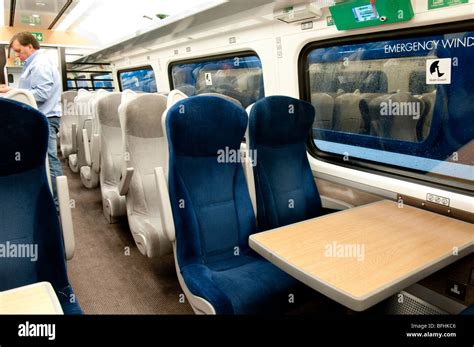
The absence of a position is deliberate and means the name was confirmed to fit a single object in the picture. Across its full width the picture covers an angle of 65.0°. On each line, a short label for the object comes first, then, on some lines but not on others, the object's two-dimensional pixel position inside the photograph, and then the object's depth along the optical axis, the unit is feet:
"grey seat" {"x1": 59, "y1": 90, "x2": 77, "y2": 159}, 18.19
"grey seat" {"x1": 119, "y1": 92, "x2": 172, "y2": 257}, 9.09
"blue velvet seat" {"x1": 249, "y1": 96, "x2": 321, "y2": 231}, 7.55
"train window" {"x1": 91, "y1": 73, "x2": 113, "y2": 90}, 26.16
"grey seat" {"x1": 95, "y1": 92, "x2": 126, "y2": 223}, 11.35
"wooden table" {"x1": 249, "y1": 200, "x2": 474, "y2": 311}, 4.42
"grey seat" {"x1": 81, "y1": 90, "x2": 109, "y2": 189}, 11.91
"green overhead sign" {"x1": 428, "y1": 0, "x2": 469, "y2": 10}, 5.98
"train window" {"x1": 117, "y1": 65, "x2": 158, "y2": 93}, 20.76
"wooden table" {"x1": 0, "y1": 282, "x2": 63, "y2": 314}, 3.60
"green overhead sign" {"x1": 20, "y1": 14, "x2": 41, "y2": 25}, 22.53
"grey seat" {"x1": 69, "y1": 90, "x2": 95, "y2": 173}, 15.49
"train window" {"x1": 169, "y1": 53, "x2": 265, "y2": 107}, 12.49
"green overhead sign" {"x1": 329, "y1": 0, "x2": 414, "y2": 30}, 6.68
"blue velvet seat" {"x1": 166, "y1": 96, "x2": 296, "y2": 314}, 6.00
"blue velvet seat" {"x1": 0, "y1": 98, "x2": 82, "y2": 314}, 4.97
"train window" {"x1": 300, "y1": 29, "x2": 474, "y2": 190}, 7.02
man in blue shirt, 12.49
